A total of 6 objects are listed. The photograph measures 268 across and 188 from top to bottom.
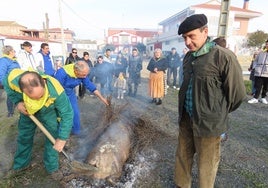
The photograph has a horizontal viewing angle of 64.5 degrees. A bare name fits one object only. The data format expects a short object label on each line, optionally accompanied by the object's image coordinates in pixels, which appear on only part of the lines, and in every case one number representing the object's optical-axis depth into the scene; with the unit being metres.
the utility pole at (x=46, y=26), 22.92
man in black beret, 1.94
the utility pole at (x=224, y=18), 6.35
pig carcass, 2.82
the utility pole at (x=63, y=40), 14.94
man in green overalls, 2.15
